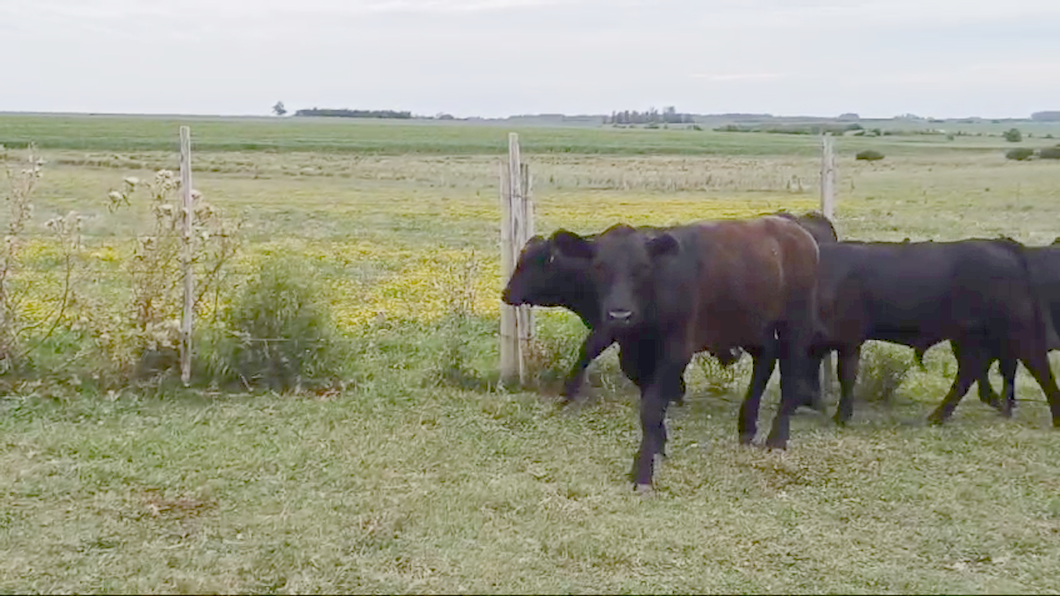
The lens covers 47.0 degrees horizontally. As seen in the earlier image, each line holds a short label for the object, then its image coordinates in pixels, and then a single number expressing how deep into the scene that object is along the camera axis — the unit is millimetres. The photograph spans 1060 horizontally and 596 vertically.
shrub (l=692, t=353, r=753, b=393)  10211
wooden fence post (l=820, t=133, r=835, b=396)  10406
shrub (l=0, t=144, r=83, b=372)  9508
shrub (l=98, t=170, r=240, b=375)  9609
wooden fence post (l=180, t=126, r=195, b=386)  9695
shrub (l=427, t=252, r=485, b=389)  10094
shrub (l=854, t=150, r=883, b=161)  59050
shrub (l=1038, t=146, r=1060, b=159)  53781
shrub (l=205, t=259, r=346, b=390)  9805
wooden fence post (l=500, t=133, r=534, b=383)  10102
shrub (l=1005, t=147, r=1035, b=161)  55841
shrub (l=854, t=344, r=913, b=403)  9930
